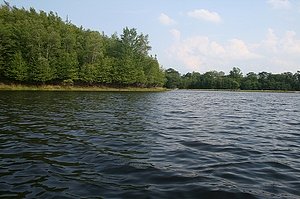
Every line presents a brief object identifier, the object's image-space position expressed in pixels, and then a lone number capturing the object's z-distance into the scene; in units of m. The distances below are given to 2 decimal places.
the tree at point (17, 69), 72.25
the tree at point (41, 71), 76.44
